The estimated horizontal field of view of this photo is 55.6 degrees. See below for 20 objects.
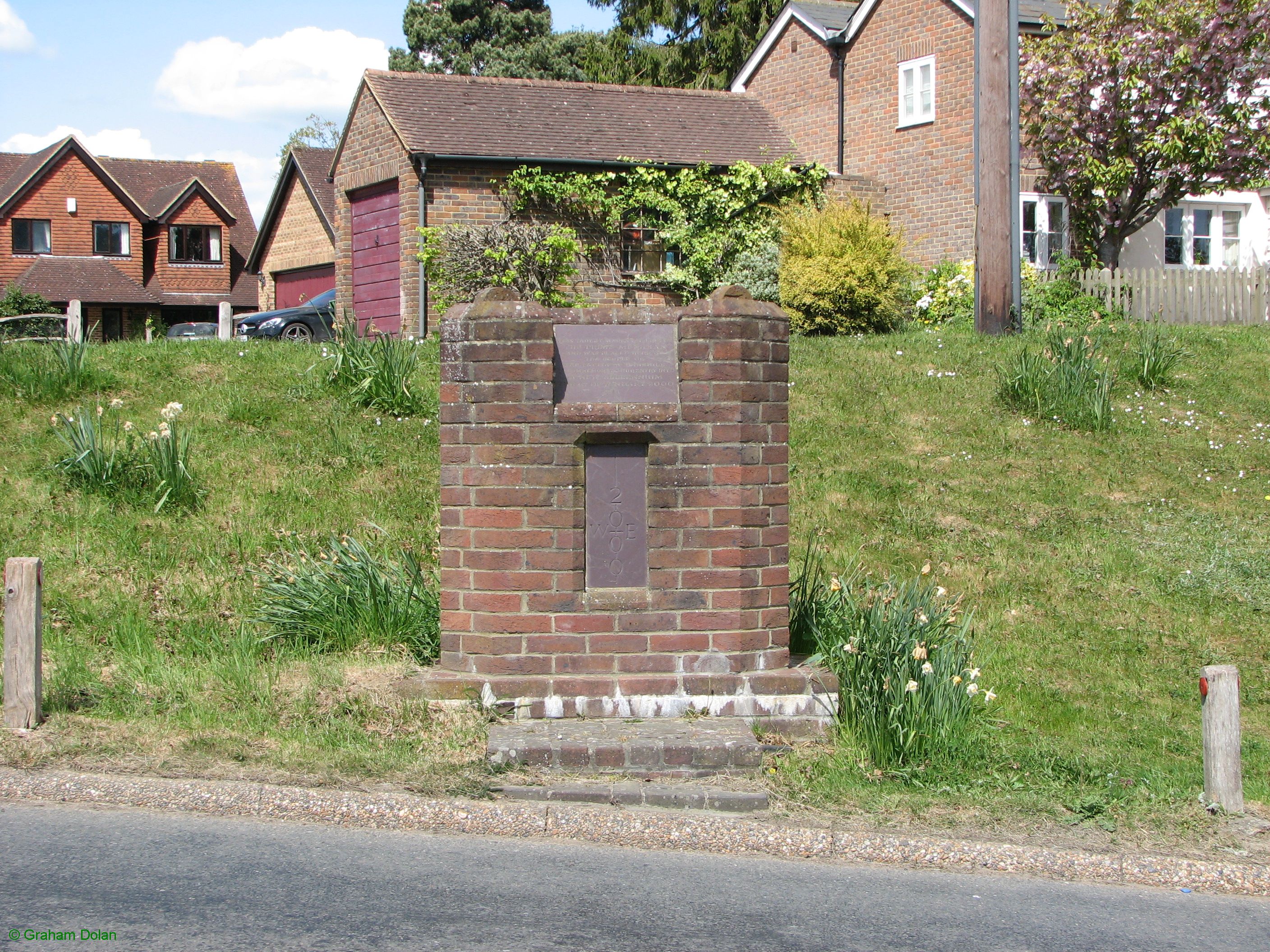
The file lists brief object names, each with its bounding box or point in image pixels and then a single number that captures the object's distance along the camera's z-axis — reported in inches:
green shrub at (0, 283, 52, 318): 1288.1
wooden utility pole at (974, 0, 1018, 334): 595.5
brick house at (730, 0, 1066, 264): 823.1
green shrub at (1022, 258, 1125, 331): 692.1
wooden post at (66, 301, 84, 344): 522.6
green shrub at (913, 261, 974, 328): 741.9
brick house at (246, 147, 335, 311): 1353.3
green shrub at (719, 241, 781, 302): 721.6
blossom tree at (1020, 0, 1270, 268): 736.3
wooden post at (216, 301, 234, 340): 606.2
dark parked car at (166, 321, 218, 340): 1291.8
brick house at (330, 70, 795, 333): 724.7
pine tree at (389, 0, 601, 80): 1886.1
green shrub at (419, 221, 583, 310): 687.1
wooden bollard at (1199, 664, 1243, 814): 208.5
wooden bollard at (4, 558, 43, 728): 228.1
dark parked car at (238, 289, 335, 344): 799.7
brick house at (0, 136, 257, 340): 1552.7
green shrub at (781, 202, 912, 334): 668.7
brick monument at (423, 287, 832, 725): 228.2
